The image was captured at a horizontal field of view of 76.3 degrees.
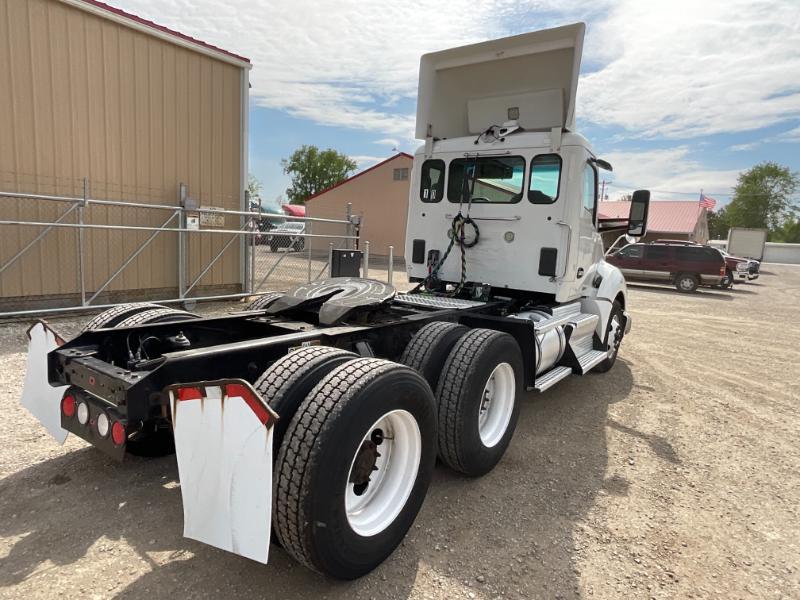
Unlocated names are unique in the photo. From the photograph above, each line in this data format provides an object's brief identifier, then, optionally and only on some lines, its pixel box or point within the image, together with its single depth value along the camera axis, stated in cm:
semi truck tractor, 218
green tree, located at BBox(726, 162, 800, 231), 7525
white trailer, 3744
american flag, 4294
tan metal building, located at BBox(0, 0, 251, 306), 772
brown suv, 1914
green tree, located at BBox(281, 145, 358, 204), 6556
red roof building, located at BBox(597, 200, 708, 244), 4097
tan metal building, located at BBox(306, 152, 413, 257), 2716
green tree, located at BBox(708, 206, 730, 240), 8533
